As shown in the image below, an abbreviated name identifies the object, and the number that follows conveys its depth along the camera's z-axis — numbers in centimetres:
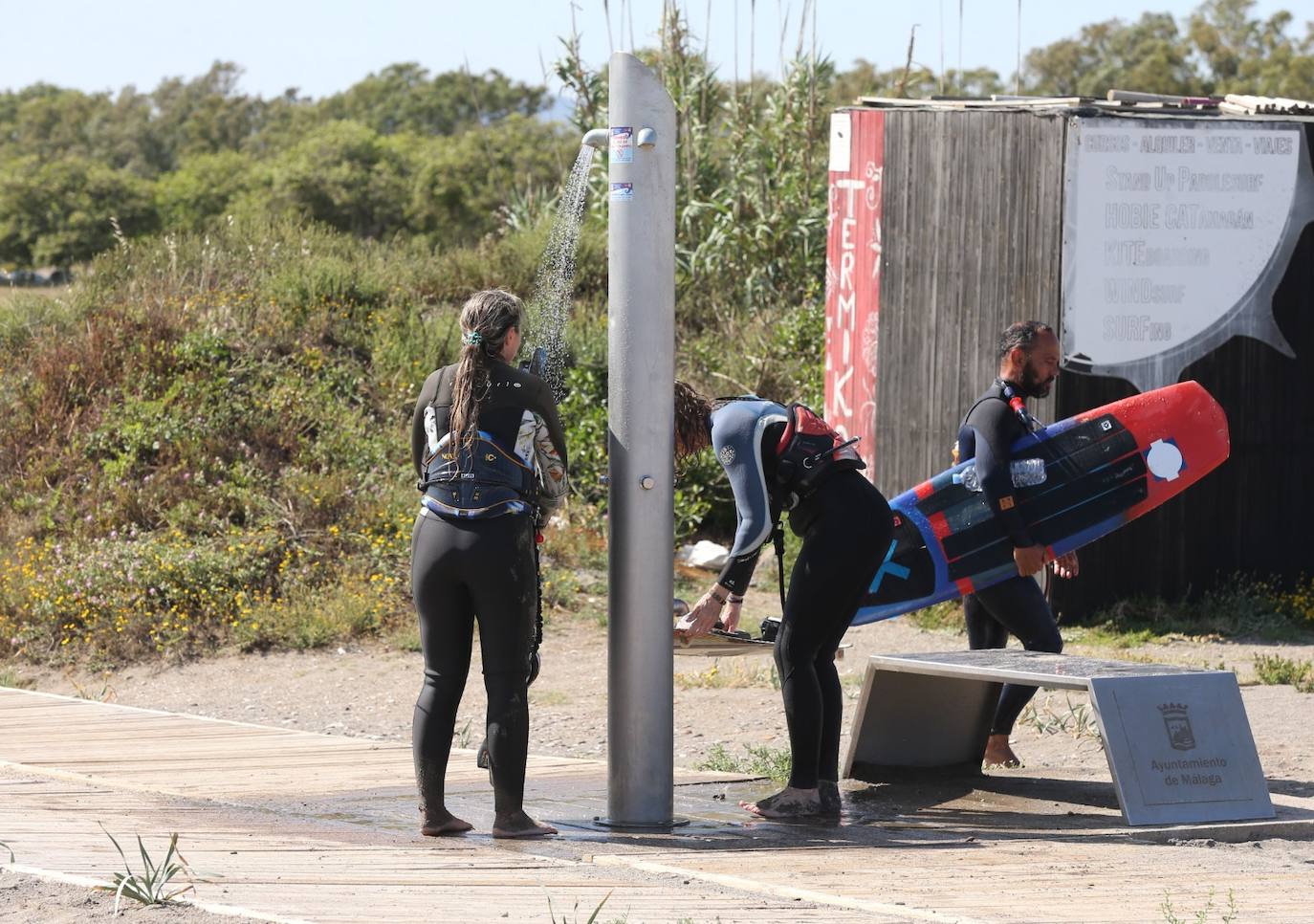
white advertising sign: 2091
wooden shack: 2098
